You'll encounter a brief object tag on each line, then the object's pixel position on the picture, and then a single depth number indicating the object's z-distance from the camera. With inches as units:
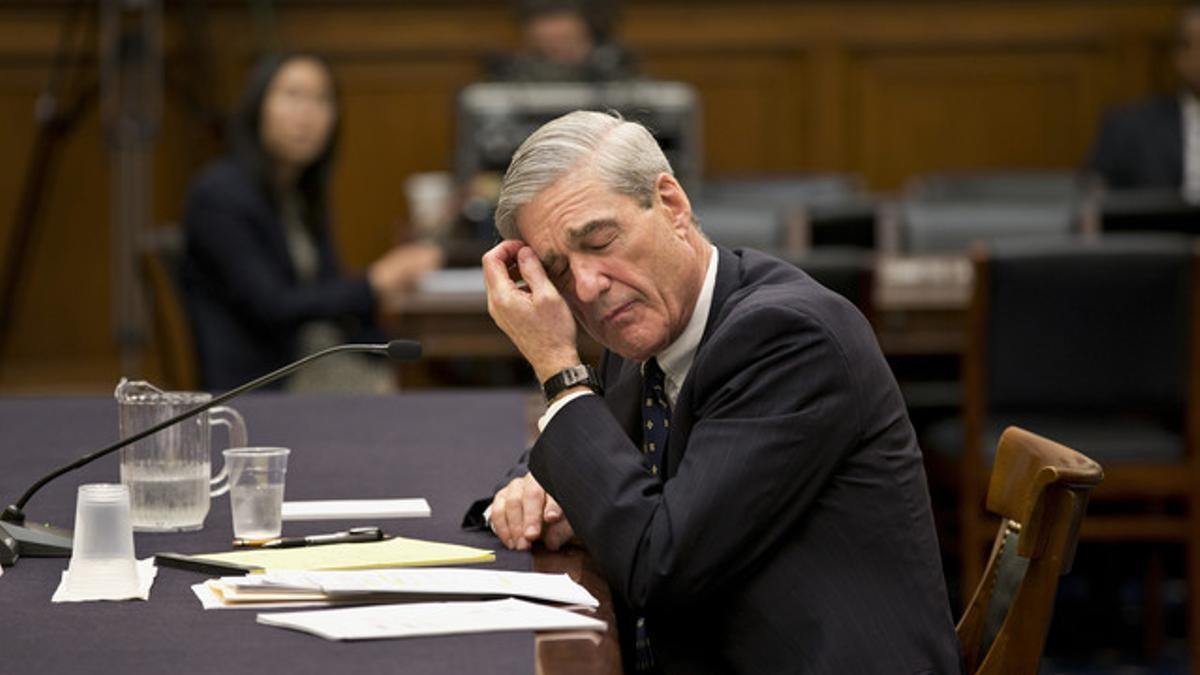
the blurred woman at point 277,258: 394.6
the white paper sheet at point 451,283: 399.5
